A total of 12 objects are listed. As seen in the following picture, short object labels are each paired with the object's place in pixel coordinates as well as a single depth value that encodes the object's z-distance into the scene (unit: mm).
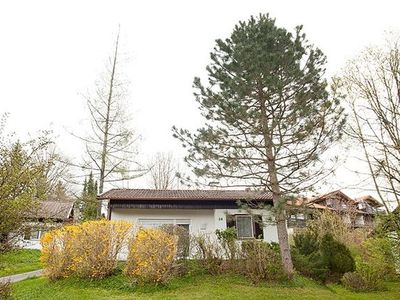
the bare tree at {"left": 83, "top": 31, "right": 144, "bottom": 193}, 19281
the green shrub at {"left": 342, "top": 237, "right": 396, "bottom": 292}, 12477
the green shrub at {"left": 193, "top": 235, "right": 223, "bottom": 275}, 12609
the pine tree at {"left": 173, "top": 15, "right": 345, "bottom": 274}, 11008
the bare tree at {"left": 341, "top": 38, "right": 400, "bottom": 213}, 11703
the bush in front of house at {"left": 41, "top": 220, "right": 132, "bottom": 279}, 11695
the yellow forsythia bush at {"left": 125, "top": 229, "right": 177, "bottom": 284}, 11031
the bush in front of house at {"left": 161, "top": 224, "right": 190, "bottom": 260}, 12352
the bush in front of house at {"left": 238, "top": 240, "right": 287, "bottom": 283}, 11961
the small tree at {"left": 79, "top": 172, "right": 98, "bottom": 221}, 18984
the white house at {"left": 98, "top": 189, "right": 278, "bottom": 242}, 16828
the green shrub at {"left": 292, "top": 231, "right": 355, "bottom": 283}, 13984
